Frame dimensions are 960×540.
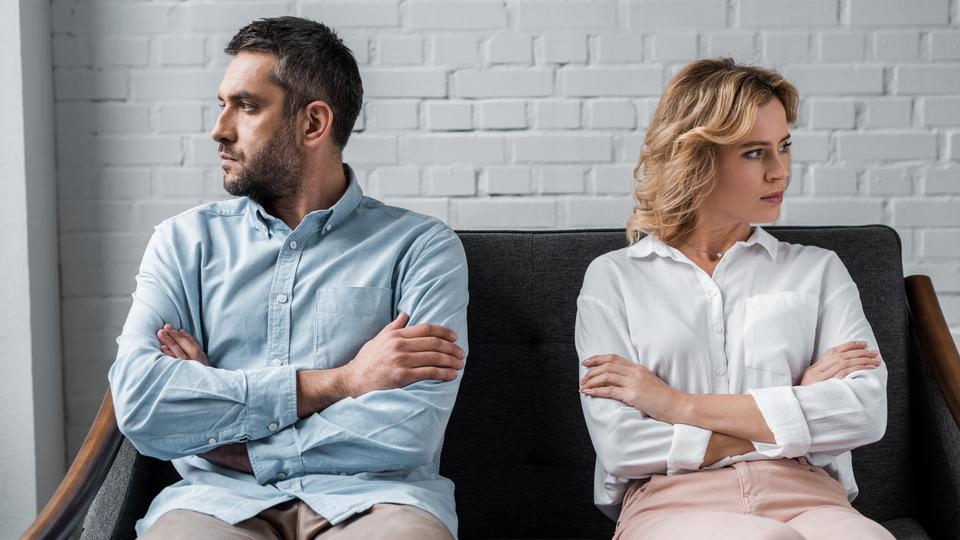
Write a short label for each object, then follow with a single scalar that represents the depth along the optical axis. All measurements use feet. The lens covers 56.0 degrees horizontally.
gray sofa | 6.25
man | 5.04
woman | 5.15
